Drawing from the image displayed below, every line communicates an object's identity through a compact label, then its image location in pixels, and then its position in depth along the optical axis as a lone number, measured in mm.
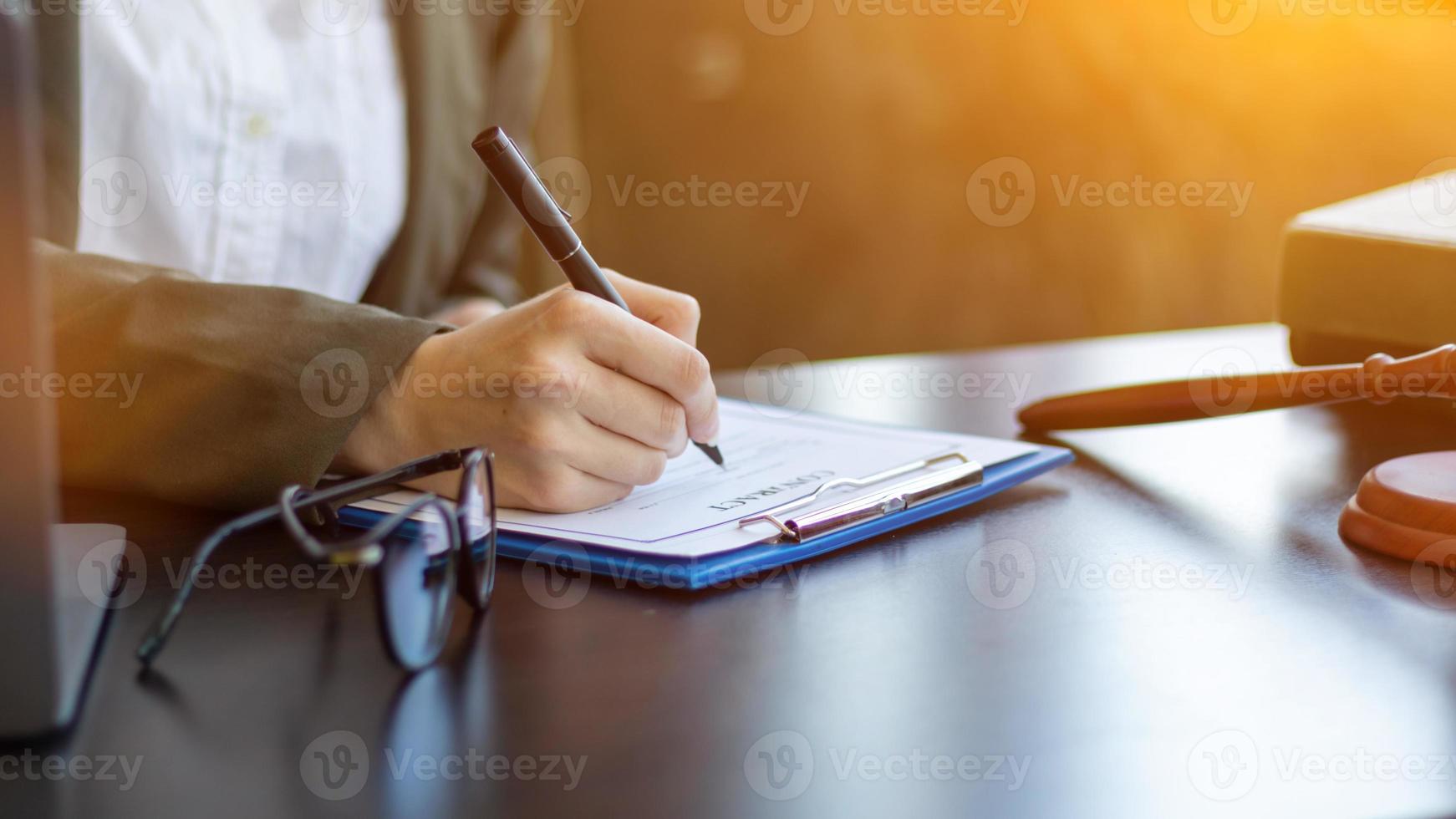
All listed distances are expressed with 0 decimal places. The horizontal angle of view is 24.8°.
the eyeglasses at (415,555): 1206
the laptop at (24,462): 1139
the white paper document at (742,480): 1318
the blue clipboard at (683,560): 1288
